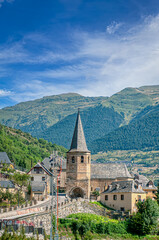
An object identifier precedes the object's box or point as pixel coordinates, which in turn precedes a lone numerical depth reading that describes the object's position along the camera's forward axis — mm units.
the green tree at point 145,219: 68188
